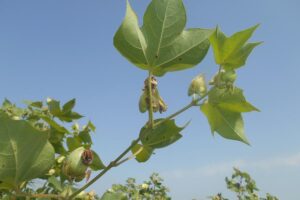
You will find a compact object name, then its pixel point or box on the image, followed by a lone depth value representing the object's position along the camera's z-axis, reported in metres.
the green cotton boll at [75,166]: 0.37
